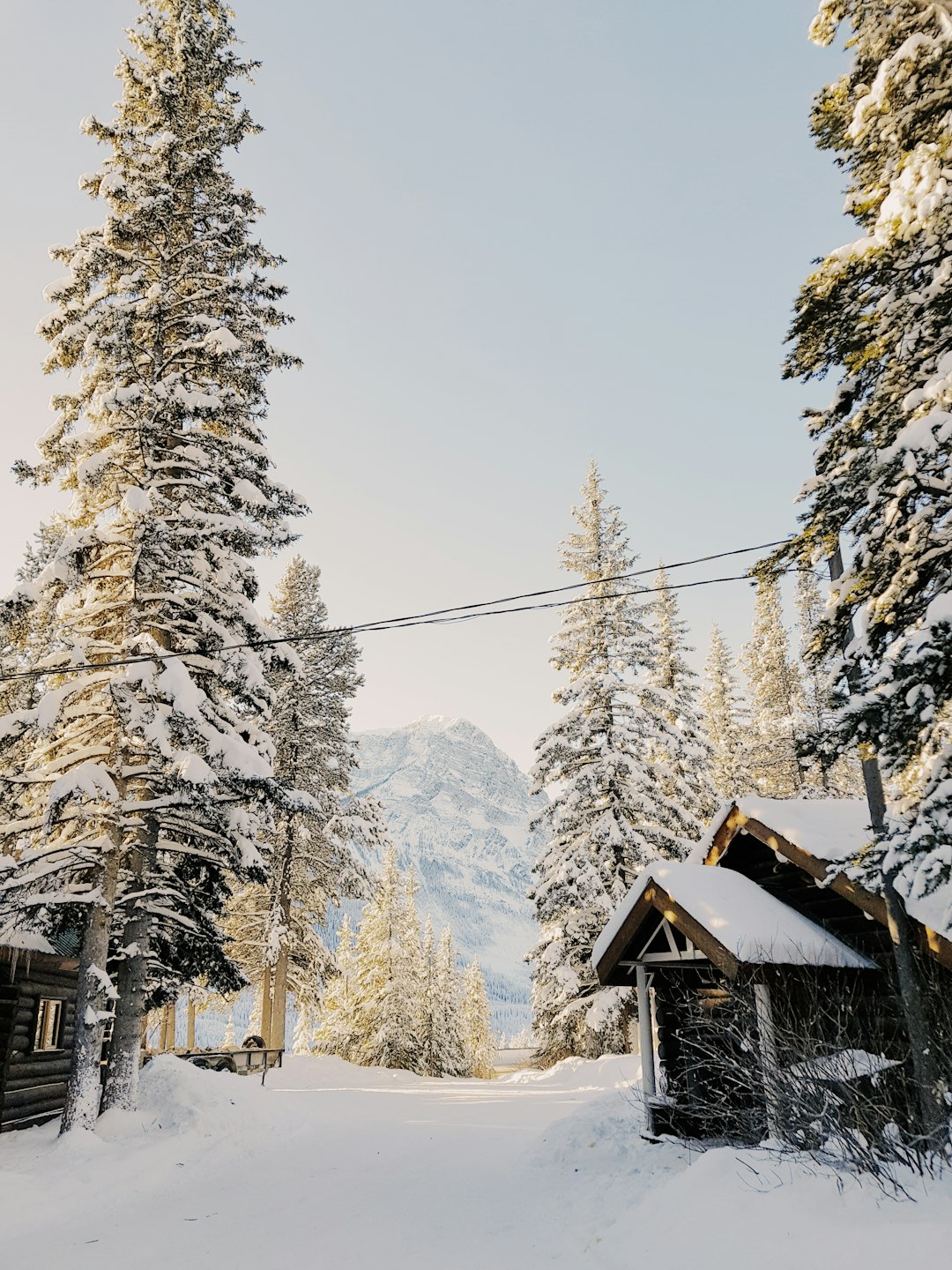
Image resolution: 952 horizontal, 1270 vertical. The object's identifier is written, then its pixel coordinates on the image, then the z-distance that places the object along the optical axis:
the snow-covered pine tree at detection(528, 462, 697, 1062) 21.70
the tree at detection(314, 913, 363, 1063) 35.06
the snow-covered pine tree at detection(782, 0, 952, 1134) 7.09
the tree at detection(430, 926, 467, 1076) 36.03
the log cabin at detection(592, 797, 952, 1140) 8.28
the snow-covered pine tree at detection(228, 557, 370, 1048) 26.33
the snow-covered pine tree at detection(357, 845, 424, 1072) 32.25
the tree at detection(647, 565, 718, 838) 23.97
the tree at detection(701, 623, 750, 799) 32.56
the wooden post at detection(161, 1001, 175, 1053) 27.98
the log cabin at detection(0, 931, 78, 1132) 12.98
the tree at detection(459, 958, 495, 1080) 49.10
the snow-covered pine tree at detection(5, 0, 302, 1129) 12.00
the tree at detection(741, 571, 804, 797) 32.12
